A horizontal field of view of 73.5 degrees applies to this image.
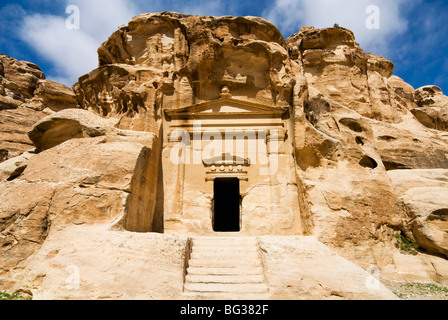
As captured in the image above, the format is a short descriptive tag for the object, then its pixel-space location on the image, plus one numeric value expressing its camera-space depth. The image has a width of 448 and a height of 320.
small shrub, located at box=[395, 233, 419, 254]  8.12
